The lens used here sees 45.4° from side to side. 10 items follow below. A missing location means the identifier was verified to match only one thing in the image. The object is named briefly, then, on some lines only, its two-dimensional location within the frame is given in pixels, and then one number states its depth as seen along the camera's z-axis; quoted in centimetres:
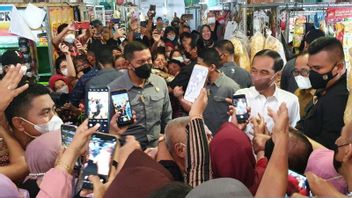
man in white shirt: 321
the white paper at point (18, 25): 435
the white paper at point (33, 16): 458
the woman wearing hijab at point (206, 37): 728
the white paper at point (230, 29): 623
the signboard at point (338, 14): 413
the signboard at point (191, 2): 1177
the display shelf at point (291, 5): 527
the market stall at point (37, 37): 458
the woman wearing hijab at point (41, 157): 205
